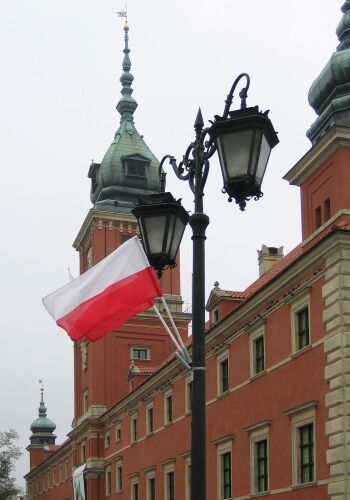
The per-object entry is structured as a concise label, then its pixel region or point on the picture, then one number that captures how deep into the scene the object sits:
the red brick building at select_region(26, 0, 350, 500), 29.36
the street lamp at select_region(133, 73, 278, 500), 9.48
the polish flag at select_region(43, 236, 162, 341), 12.16
